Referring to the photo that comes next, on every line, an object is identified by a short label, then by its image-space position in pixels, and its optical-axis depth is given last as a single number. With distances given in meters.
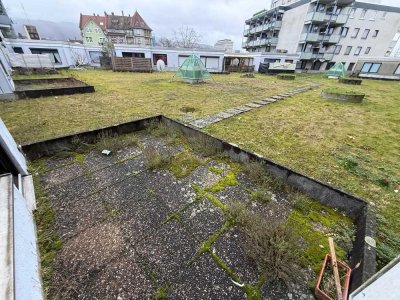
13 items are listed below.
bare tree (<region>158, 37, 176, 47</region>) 51.34
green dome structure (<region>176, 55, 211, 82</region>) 13.23
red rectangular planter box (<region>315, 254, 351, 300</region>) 1.64
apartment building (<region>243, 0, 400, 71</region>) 27.23
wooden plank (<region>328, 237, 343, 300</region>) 1.63
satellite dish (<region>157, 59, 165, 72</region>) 23.16
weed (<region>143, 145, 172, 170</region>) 3.46
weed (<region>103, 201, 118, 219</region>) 2.46
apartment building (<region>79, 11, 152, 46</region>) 44.59
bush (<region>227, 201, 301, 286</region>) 1.83
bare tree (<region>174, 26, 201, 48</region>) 43.03
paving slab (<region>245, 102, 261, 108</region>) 7.83
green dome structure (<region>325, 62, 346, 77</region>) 21.76
